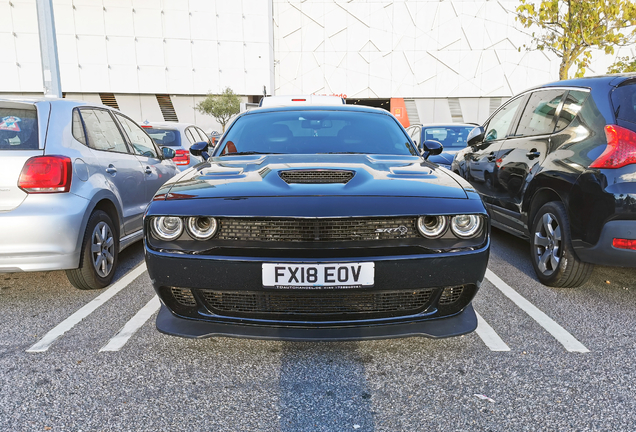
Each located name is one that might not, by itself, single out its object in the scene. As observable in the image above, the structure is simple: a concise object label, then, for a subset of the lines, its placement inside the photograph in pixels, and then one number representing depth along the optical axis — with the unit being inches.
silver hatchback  120.6
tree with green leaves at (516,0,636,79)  475.2
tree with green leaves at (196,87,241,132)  1530.5
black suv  116.9
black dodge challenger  84.1
